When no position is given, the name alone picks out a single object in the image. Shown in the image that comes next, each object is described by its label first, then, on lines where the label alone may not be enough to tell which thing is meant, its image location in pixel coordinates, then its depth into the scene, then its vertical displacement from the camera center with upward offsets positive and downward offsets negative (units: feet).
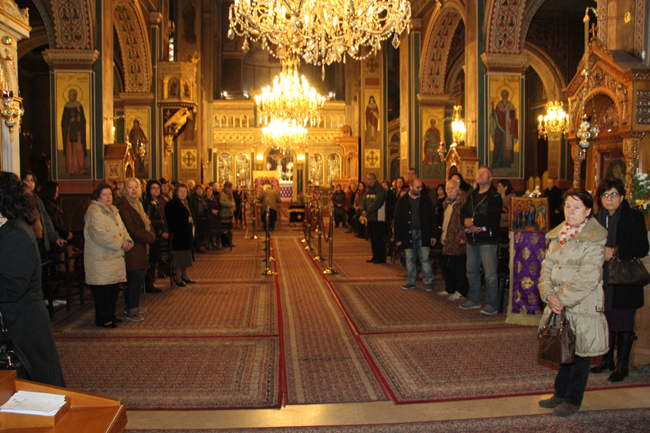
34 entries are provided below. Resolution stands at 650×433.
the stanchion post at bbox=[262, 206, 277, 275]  27.53 -3.29
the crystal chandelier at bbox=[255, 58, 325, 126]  46.80 +9.69
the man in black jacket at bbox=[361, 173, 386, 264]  31.32 -1.58
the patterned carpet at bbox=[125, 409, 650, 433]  10.00 -4.63
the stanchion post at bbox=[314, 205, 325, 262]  32.24 -2.70
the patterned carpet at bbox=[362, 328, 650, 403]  11.94 -4.51
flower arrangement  14.49 +0.13
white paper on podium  4.66 -1.93
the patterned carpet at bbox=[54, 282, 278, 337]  16.71 -4.28
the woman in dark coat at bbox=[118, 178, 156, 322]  17.70 -1.66
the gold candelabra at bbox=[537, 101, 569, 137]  49.55 +7.97
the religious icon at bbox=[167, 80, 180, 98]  47.37 +10.71
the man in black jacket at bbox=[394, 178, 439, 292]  22.93 -1.37
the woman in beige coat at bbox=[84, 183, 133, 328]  16.01 -1.40
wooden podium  4.59 -2.04
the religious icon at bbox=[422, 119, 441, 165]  47.42 +5.19
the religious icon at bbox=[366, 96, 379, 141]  71.77 +11.62
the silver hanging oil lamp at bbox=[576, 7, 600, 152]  19.76 +3.15
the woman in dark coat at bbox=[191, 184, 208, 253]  33.86 -0.94
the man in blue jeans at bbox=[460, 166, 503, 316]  18.57 -1.16
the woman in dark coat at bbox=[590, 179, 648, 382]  12.28 -1.38
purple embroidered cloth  17.37 -2.61
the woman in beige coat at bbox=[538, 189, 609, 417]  9.86 -1.75
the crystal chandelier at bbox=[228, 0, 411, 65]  26.63 +9.98
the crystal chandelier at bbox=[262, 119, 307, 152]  58.13 +8.04
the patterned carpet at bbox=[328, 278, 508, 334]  17.52 -4.34
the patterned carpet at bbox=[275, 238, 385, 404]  11.84 -4.46
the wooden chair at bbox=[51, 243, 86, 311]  18.57 -2.62
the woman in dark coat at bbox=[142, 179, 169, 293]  23.03 -0.93
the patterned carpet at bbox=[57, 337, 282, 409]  11.51 -4.46
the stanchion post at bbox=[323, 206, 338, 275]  27.50 -3.73
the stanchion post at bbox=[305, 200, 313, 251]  38.47 -2.55
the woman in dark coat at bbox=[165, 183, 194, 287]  23.34 -1.18
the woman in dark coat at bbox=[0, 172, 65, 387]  8.50 -1.45
